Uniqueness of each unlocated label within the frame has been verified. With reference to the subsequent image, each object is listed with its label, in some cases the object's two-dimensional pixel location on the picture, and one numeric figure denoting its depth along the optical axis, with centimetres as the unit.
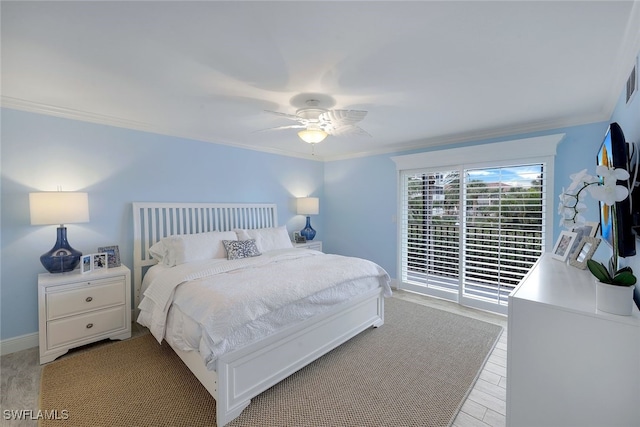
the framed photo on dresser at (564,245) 217
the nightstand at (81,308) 241
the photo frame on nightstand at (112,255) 291
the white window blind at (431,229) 394
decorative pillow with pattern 327
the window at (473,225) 328
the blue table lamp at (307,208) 487
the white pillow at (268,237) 371
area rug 183
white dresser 109
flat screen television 132
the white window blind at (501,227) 327
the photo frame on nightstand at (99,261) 280
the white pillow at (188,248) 298
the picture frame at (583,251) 179
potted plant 109
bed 184
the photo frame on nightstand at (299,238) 484
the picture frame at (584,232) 206
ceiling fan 228
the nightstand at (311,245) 465
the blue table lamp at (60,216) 244
